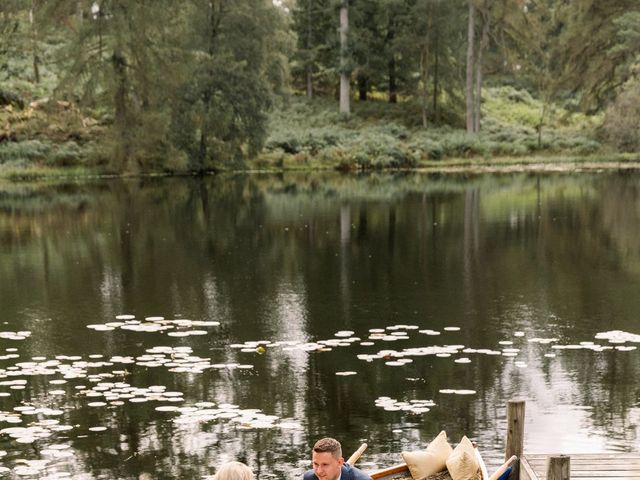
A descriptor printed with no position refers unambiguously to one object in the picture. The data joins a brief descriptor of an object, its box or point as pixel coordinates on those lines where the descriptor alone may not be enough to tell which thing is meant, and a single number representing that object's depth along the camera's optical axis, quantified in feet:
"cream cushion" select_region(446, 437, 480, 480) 34.65
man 26.96
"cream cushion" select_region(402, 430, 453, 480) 35.06
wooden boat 33.17
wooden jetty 35.53
